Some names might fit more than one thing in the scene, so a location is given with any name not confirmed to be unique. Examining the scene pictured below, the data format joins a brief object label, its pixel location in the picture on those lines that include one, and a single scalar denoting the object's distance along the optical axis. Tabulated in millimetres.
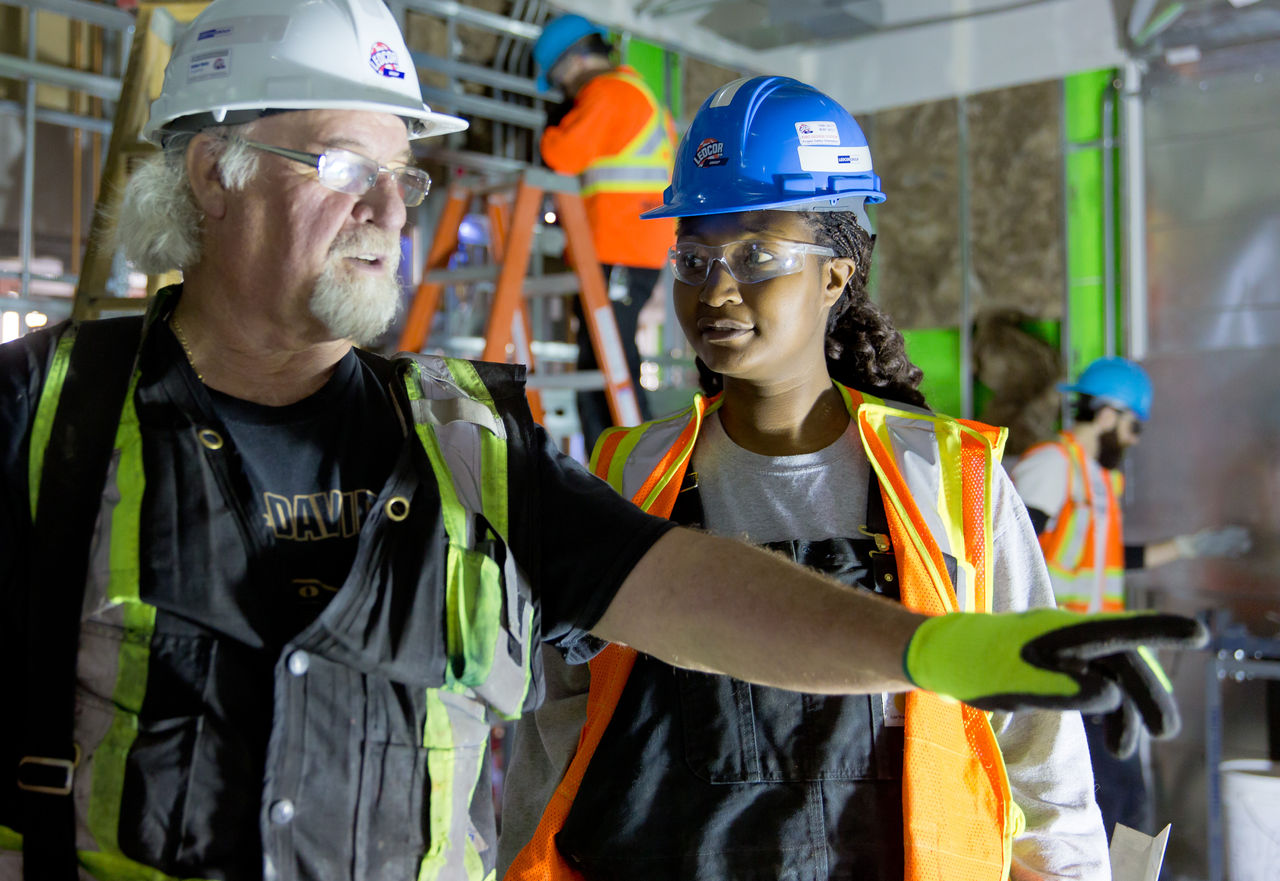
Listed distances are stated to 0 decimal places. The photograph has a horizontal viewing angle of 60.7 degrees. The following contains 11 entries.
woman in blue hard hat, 1671
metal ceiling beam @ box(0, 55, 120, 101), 3992
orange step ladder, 4125
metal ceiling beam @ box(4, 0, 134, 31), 3971
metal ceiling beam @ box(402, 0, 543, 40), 5246
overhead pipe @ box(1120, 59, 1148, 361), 7234
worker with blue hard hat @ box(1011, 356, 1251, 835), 4152
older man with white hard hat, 1259
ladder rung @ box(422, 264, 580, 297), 4185
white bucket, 4016
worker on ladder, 4648
